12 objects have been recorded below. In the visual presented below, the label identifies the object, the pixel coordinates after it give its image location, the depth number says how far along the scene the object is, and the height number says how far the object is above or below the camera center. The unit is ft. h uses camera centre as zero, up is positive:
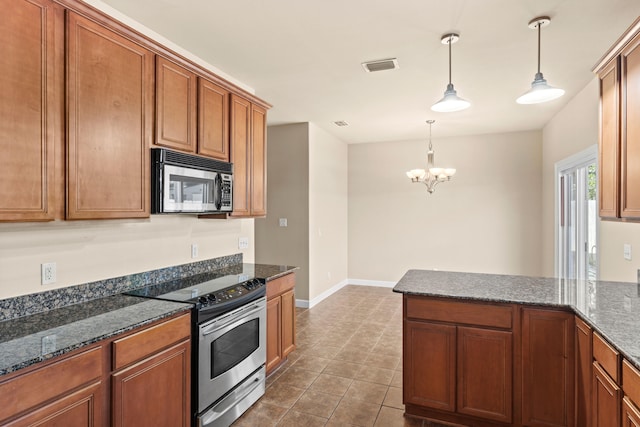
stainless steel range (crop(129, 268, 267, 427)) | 7.27 -2.85
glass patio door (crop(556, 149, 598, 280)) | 12.85 -0.20
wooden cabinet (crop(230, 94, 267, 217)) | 10.48 +1.72
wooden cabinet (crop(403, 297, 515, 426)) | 7.54 -3.21
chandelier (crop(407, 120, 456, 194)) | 16.31 +1.84
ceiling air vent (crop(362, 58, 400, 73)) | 10.46 +4.38
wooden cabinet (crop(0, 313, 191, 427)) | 4.52 -2.52
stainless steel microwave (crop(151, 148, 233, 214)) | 7.73 +0.70
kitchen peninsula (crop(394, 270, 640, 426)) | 6.76 -2.80
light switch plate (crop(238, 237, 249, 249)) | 12.23 -1.01
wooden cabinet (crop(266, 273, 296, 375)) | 10.02 -3.12
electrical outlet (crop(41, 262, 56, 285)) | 6.57 -1.09
